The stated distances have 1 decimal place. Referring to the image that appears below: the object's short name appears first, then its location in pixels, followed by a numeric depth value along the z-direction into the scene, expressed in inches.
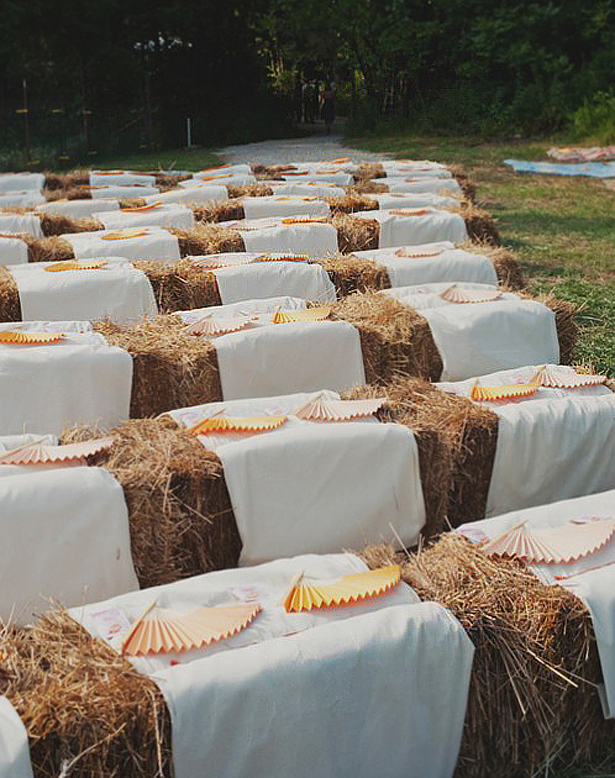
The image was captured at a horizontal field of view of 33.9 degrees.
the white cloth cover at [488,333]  159.9
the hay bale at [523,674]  83.7
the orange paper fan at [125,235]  211.5
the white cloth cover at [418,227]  237.5
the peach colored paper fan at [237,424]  113.3
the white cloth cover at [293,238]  215.2
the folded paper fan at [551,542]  92.9
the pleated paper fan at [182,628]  77.2
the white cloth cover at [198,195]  290.7
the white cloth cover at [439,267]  193.2
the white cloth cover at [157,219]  242.5
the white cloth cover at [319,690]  73.3
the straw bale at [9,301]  168.6
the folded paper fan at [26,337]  138.7
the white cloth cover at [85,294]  169.9
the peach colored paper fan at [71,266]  180.9
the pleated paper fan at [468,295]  170.1
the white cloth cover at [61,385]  134.2
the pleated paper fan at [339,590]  84.1
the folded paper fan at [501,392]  129.3
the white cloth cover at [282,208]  257.1
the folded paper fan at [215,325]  149.4
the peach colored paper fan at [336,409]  117.2
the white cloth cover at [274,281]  183.2
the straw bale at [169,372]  141.0
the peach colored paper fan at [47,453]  105.3
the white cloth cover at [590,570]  86.7
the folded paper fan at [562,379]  134.7
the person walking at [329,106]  1006.4
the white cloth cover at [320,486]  109.0
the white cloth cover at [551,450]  123.7
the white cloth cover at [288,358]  144.8
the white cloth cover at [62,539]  96.5
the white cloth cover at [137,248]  206.5
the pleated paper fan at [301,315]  151.7
